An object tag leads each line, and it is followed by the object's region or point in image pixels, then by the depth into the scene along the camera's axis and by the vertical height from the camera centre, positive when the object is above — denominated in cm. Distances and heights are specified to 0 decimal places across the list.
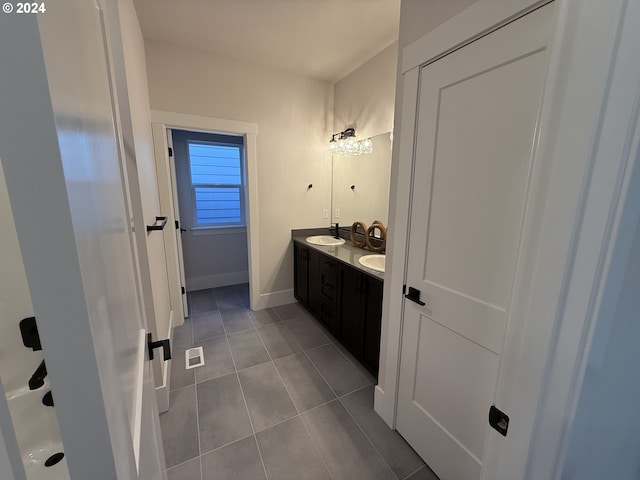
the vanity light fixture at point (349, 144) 268 +53
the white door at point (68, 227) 23 -4
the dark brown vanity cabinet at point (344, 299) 195 -95
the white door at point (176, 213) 261 -24
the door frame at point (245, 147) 242 +40
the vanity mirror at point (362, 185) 253 +8
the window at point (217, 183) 369 +12
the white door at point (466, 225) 91 -13
